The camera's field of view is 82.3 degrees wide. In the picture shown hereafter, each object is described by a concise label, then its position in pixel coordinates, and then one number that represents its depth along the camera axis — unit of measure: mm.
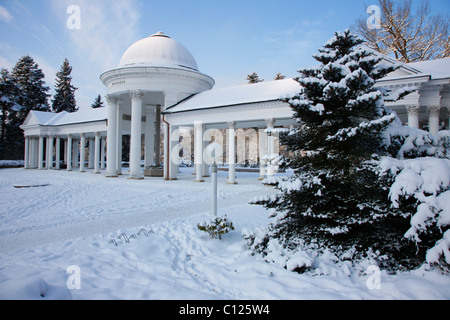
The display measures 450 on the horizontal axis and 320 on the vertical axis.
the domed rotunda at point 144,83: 21703
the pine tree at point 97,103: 53719
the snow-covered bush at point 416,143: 4660
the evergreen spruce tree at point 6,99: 41906
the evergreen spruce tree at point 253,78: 43906
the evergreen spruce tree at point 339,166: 4293
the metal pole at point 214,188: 7020
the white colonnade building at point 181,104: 13352
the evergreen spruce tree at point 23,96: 43938
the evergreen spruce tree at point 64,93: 51688
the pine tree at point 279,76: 43344
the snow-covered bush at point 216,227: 6061
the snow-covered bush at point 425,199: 3502
